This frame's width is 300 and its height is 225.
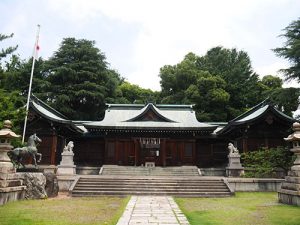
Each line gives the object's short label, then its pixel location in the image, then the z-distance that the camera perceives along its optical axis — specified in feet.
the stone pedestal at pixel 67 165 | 63.12
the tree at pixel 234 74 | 140.26
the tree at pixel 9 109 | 36.55
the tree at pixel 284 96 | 61.18
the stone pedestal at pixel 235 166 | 67.46
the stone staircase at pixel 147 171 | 74.90
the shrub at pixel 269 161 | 61.11
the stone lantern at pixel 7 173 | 35.06
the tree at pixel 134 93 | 166.71
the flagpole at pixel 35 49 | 63.57
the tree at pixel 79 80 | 124.47
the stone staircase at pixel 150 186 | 49.96
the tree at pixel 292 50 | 59.06
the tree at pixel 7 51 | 35.00
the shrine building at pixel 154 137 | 75.82
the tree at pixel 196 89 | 131.13
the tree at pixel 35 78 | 124.98
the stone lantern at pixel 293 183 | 35.86
